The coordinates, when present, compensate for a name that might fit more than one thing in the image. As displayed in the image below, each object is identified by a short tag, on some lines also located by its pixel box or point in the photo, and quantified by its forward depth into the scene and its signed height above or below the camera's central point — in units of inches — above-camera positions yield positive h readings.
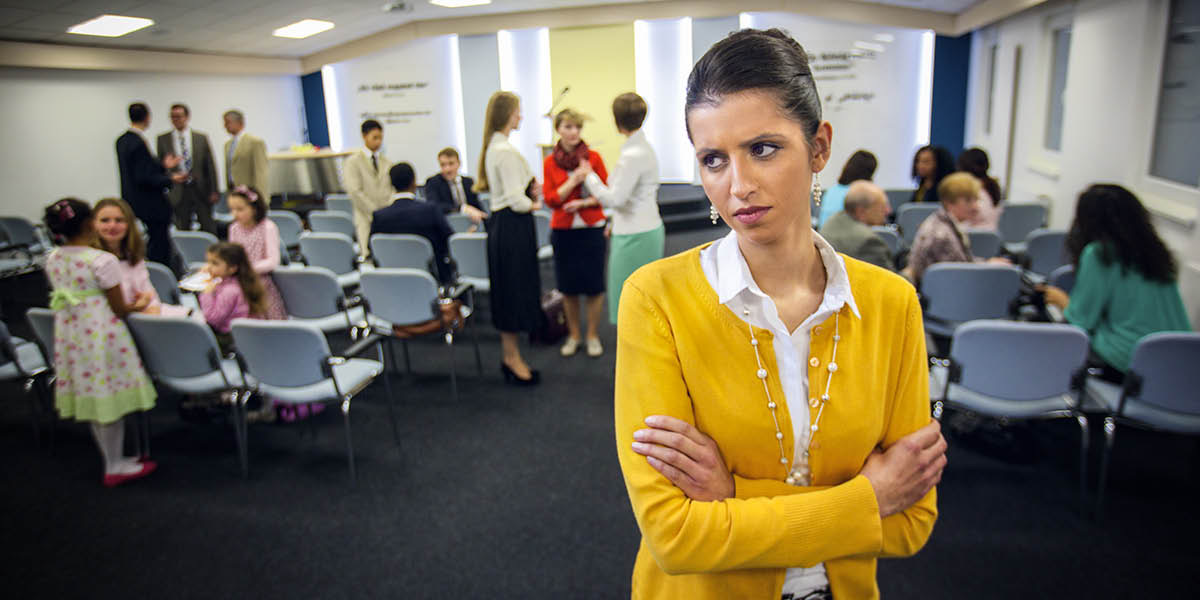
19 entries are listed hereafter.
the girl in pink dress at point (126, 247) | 126.3 -13.6
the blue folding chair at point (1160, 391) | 96.4 -36.8
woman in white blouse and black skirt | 152.9 -17.1
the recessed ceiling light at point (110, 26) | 314.2 +68.6
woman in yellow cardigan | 33.7 -12.9
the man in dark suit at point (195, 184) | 301.0 -5.6
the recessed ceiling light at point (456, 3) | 386.0 +88.0
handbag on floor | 197.8 -47.2
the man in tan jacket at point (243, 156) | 320.5 +6.1
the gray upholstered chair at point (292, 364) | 117.5 -34.3
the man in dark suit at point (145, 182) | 255.8 -3.5
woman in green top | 109.3 -23.1
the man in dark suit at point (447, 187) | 238.2 -8.8
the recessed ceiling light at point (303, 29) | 398.9 +80.7
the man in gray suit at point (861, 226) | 125.4 -14.7
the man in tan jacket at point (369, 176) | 239.8 -3.8
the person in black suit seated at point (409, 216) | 191.2 -14.7
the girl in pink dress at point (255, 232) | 160.1 -14.8
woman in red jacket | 162.4 -15.7
